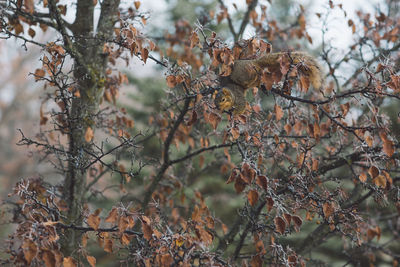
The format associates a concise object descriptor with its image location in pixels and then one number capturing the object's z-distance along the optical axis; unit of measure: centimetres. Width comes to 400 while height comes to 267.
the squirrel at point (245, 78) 501
